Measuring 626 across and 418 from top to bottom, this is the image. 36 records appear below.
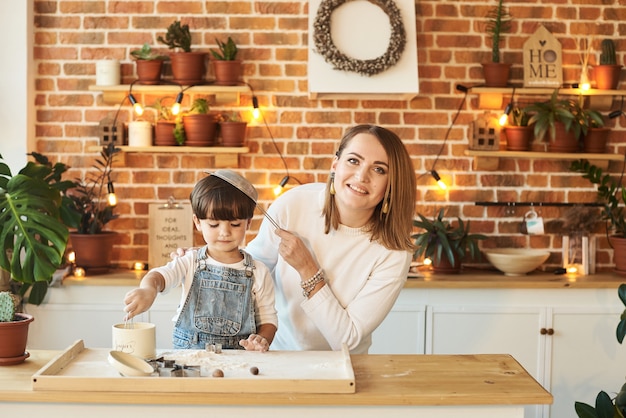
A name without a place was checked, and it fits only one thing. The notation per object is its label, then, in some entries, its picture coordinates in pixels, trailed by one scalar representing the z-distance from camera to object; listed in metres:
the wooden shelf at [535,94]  4.48
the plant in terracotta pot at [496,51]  4.46
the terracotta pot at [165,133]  4.45
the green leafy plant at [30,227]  2.76
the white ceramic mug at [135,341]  2.18
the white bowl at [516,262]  4.35
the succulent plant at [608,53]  4.53
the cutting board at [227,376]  1.97
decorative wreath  4.28
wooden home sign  4.54
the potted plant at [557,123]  4.42
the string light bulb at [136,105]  4.42
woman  2.54
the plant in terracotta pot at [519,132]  4.53
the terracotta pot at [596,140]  4.52
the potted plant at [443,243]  4.38
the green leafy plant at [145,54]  4.39
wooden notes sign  4.45
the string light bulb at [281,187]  4.50
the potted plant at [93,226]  4.30
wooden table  1.96
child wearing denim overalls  2.52
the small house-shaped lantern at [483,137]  4.51
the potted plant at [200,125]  4.41
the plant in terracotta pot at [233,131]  4.41
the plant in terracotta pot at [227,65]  4.39
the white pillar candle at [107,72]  4.41
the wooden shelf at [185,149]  4.39
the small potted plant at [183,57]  4.36
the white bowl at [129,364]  2.02
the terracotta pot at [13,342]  2.24
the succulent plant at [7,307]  2.31
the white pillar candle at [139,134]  4.44
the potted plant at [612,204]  4.46
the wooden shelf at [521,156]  4.47
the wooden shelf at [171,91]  4.39
